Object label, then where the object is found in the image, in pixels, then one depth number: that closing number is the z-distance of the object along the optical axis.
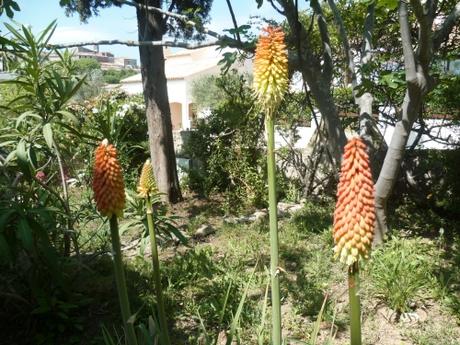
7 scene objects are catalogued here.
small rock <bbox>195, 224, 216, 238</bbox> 6.14
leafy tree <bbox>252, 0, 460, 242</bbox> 4.21
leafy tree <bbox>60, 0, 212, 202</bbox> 7.49
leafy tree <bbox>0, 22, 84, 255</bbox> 3.34
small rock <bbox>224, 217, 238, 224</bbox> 6.48
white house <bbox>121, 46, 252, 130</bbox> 25.42
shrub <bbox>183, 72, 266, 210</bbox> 7.55
